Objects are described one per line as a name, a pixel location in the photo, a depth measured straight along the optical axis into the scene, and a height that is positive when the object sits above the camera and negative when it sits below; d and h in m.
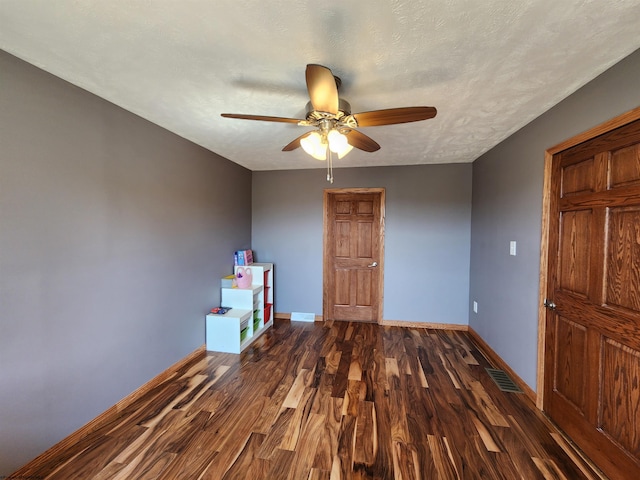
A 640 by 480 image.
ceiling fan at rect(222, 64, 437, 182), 1.30 +0.69
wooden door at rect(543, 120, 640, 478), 1.42 -0.36
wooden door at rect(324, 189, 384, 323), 4.08 -0.31
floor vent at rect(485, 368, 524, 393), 2.36 -1.32
